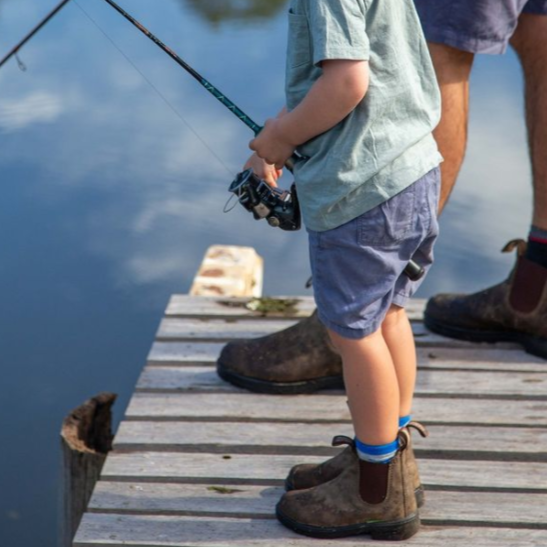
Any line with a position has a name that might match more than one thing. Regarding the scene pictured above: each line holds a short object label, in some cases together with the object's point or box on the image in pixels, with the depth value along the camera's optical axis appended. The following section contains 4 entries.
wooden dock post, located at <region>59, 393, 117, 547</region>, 5.09
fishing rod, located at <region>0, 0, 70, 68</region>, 4.47
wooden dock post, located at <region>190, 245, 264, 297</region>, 6.65
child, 3.49
